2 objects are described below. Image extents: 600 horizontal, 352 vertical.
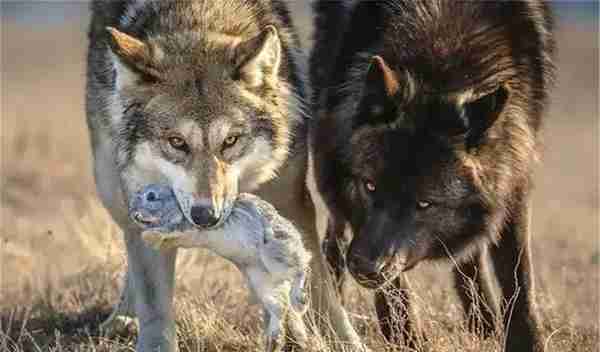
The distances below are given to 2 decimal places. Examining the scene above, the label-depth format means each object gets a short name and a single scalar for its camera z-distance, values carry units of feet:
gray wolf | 27.73
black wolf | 29.58
